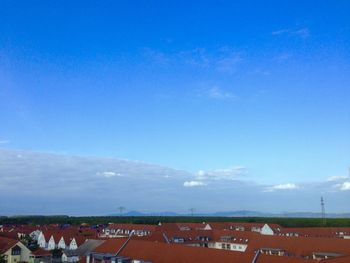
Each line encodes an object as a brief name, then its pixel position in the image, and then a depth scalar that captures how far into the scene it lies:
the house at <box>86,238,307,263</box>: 38.88
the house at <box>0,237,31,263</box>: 69.21
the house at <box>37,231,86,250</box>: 84.56
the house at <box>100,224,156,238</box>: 99.92
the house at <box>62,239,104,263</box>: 63.68
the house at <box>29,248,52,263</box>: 68.94
